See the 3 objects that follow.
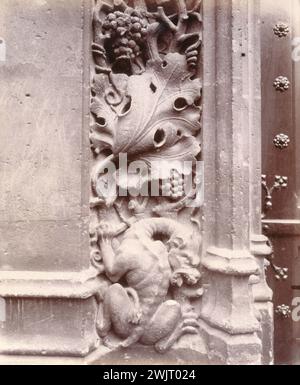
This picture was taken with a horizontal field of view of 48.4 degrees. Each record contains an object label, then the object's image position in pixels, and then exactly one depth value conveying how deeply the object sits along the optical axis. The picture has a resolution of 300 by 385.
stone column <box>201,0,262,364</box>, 1.17
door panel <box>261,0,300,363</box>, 1.52
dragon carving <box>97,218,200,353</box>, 1.18
